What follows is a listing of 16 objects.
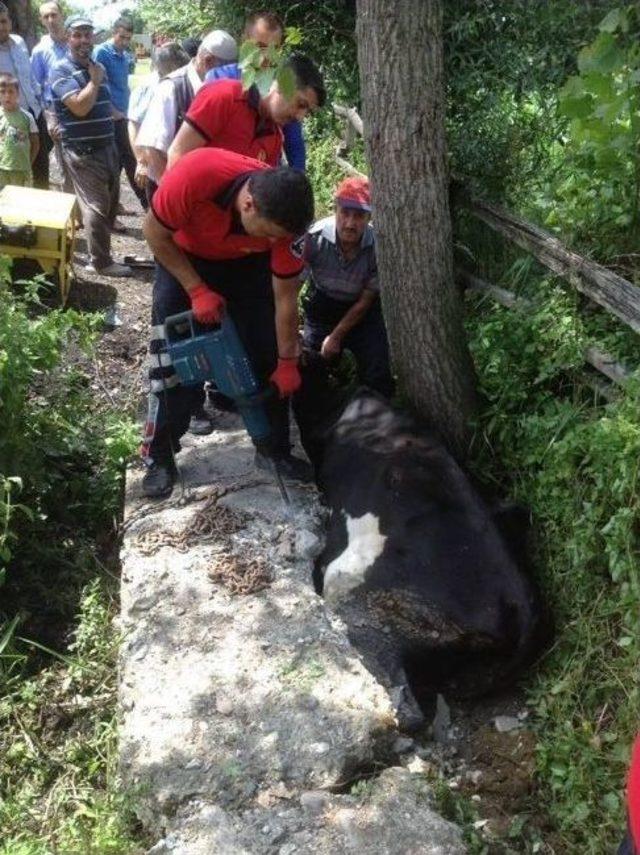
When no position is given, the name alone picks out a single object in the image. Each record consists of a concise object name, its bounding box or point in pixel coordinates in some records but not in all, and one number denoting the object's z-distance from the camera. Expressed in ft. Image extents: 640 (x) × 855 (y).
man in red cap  14.96
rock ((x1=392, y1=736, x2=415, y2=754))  10.14
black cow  11.02
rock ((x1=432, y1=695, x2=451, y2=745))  10.91
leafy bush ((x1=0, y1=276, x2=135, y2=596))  13.56
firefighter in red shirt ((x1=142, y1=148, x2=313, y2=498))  11.49
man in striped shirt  23.47
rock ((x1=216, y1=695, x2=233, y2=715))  10.21
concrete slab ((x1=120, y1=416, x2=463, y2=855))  9.37
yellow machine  20.62
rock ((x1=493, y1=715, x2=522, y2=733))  11.02
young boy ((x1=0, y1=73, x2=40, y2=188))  22.80
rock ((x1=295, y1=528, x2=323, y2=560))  12.66
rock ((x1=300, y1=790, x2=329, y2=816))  9.13
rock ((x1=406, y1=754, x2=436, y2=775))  10.03
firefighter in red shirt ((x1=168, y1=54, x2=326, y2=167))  13.62
